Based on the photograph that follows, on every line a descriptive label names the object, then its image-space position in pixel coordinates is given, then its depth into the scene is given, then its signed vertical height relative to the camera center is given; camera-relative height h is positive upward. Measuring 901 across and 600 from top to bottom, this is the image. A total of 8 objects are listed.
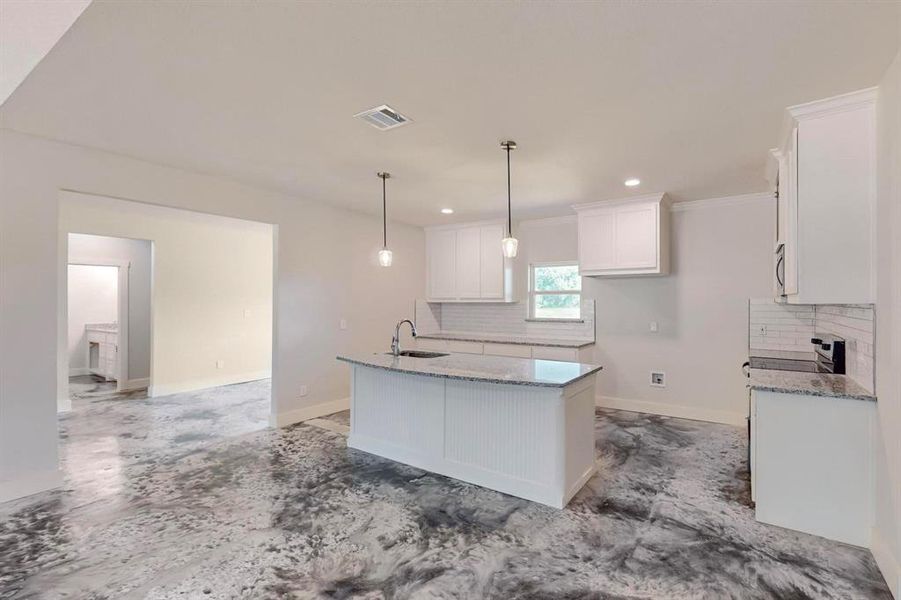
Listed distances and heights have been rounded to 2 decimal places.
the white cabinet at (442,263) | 6.36 +0.58
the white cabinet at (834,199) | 2.31 +0.56
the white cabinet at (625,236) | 4.61 +0.72
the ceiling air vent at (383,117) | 2.58 +1.13
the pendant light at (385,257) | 4.09 +0.42
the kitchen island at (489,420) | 2.88 -0.88
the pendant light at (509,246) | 3.38 +0.44
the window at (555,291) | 5.77 +0.15
